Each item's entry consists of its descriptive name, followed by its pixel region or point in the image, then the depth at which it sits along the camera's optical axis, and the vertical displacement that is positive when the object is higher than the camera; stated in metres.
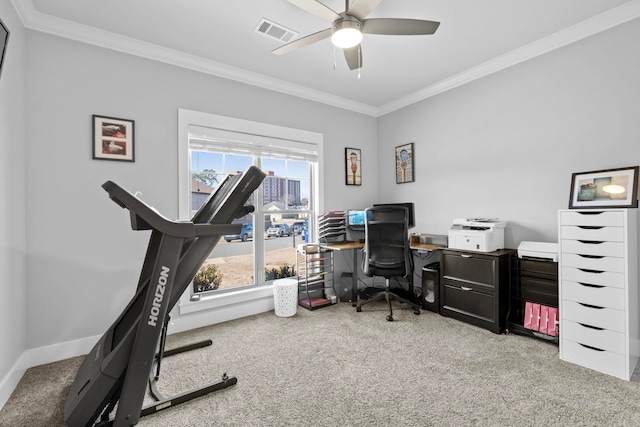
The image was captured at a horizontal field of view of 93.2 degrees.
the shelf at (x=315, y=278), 3.76 -0.87
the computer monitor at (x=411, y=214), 4.19 -0.06
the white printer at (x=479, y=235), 3.00 -0.27
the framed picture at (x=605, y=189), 2.36 +0.16
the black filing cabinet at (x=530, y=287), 2.63 -0.72
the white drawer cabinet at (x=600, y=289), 2.13 -0.60
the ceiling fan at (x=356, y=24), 1.86 +1.24
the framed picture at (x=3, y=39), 1.76 +1.03
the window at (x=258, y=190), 3.19 +0.28
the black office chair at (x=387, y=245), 3.30 -0.40
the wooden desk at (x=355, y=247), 3.58 -0.45
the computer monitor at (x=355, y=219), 4.20 -0.13
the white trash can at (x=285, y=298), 3.39 -0.99
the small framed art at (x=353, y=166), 4.32 +0.63
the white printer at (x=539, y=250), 2.62 -0.37
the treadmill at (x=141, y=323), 1.47 -0.58
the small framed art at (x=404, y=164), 4.19 +0.64
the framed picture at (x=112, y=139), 2.61 +0.65
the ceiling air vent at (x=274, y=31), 2.53 +1.56
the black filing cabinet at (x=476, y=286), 2.89 -0.79
